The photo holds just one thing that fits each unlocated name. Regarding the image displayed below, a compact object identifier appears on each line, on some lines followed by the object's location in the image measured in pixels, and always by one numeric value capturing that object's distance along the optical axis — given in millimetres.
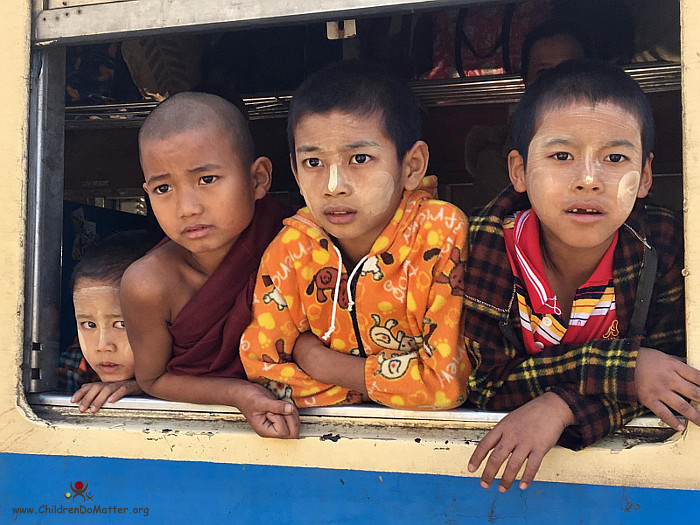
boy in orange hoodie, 1397
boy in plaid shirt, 1191
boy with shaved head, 1649
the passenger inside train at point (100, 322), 1881
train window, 1403
